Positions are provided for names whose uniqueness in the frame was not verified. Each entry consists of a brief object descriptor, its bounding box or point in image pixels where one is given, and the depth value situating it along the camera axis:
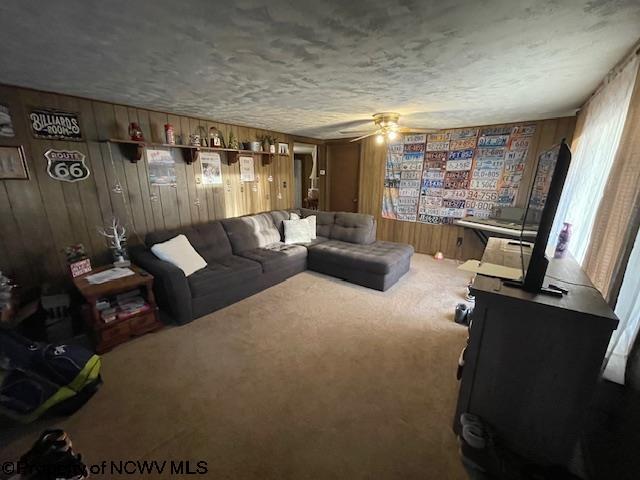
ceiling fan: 2.98
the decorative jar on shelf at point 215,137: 3.35
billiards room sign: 2.15
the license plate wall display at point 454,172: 3.71
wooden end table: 2.02
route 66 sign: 2.27
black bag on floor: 1.41
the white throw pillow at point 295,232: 3.99
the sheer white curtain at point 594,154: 1.59
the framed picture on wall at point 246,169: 3.90
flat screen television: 1.11
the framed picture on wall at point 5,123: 2.00
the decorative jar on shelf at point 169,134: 2.86
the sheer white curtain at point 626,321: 1.19
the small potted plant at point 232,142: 3.53
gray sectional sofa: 2.52
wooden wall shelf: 2.63
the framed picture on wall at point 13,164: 2.04
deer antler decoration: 2.55
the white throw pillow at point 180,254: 2.61
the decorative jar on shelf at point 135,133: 2.58
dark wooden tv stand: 1.08
